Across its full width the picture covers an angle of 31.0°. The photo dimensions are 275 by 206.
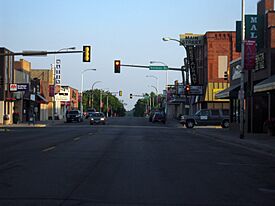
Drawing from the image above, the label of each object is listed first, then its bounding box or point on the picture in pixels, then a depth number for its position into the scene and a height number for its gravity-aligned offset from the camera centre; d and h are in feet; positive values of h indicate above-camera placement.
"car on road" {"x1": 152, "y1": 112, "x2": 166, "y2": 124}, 248.32 -3.68
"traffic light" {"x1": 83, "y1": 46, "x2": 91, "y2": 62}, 121.70 +13.83
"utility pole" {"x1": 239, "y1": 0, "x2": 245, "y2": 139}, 96.73 +2.65
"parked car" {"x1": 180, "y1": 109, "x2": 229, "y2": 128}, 170.81 -2.68
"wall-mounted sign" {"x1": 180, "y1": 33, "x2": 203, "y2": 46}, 225.09 +32.39
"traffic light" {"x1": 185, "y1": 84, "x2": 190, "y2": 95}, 163.02 +6.91
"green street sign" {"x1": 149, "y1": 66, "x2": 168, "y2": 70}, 171.14 +14.71
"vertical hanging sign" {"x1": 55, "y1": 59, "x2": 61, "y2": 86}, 278.87 +22.88
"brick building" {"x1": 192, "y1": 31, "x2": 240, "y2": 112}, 218.79 +22.40
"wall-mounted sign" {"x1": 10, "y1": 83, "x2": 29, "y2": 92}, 191.72 +8.36
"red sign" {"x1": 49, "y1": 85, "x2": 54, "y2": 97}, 222.13 +8.35
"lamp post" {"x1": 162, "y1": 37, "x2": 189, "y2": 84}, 166.31 +13.56
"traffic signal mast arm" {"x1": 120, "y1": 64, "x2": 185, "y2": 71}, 166.72 +14.76
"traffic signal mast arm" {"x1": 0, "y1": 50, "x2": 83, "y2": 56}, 114.52 +12.92
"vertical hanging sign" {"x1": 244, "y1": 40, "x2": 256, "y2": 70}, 98.63 +11.45
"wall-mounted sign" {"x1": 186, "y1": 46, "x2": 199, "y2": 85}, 218.63 +18.75
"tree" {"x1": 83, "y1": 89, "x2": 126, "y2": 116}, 483.92 +8.92
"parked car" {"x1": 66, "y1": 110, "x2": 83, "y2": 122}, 242.99 -3.45
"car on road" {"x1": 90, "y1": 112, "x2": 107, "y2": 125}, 204.33 -4.03
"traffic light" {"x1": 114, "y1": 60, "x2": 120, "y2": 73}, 157.99 +14.15
